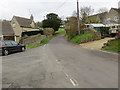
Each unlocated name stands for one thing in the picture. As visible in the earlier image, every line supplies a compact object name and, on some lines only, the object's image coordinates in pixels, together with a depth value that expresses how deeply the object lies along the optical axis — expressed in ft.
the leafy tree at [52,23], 116.96
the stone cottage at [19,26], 94.46
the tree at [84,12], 109.27
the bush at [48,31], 92.72
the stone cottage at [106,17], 111.09
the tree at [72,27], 61.52
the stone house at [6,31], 81.13
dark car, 33.37
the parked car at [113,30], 60.94
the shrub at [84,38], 51.25
